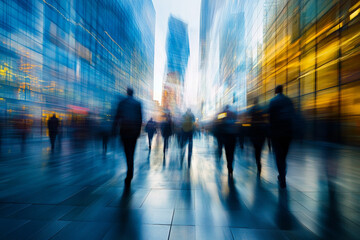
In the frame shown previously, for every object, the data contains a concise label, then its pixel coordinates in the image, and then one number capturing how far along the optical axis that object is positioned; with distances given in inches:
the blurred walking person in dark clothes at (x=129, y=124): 159.3
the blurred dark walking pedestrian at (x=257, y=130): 196.5
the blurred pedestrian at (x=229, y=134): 196.2
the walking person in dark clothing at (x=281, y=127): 147.6
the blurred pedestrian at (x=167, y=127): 354.6
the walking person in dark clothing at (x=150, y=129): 403.5
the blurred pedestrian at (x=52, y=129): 375.2
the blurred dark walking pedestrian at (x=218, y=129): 208.5
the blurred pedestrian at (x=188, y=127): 279.7
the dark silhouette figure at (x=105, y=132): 341.1
